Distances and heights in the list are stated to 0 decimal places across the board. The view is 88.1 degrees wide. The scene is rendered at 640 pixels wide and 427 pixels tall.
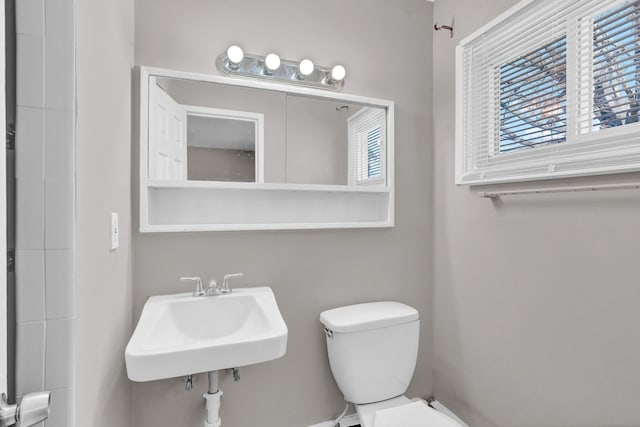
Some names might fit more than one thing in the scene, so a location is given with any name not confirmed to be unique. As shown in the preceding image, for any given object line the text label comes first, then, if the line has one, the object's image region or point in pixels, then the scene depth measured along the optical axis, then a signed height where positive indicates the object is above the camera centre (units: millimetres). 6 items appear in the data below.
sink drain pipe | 1358 -786
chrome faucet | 1481 -347
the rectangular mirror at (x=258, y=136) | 1505 +376
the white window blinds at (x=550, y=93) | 1145 +495
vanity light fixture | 1572 +714
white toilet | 1572 -691
